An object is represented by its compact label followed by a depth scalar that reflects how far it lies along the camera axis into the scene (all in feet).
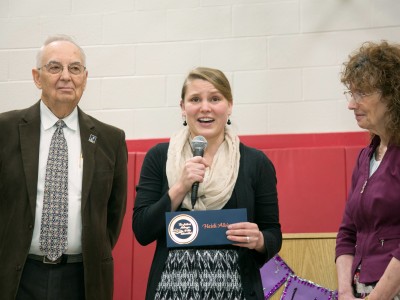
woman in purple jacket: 13.20
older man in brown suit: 15.30
